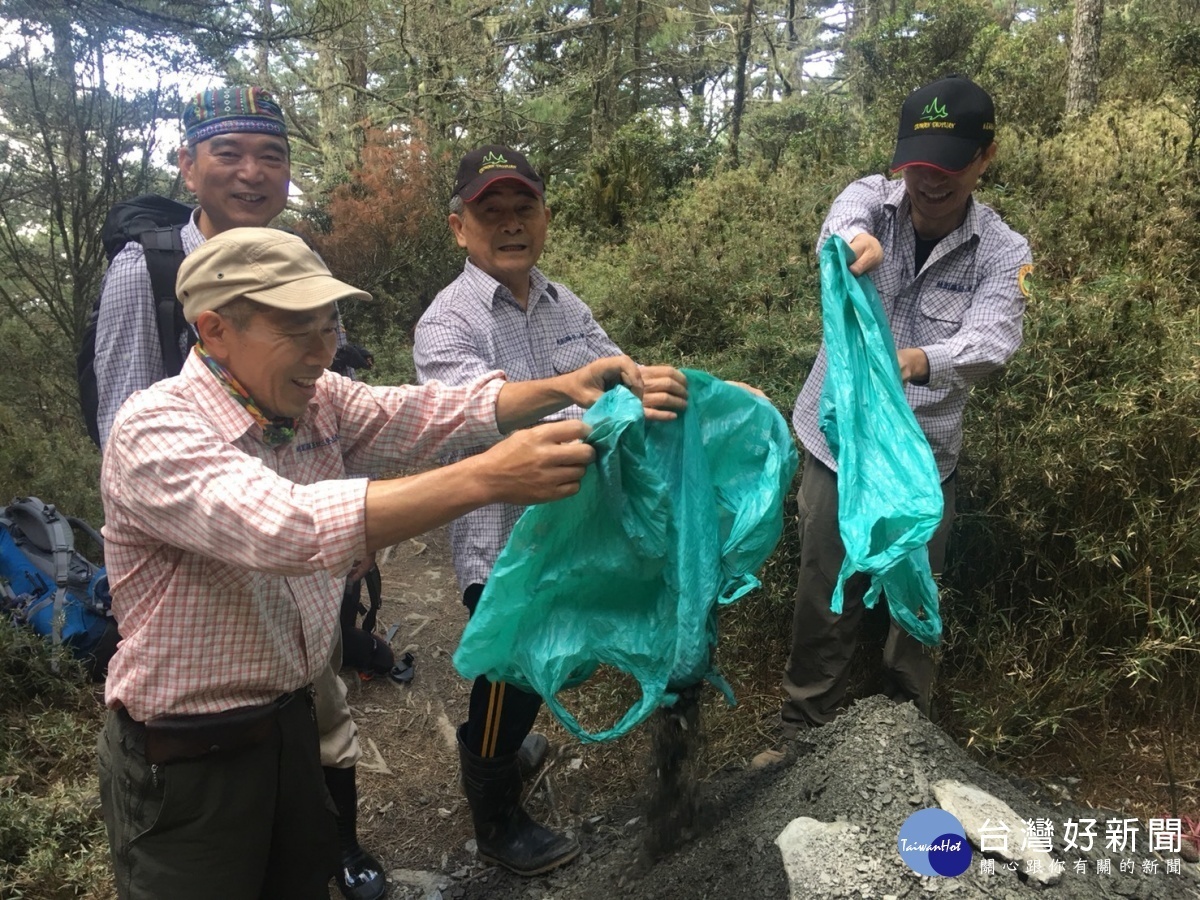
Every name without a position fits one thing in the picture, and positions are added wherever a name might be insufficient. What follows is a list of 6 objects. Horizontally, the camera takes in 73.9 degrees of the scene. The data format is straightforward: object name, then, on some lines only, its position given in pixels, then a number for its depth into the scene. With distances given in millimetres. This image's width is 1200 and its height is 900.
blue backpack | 3479
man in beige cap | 1250
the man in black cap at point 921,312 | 2170
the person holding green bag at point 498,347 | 2141
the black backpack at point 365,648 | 3746
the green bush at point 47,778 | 2447
